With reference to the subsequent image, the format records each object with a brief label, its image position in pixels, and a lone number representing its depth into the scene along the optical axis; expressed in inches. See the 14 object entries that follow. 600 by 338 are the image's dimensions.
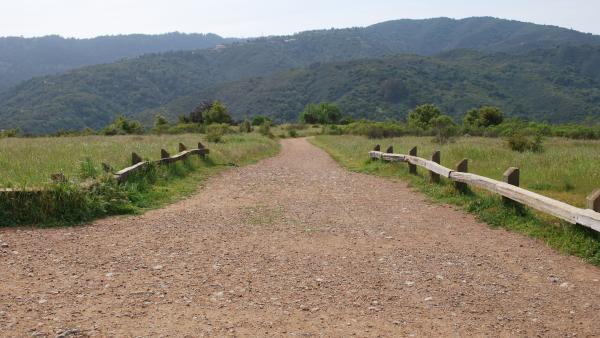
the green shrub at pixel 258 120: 3765.3
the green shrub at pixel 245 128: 2305.9
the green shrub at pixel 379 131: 1819.6
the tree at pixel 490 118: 2564.0
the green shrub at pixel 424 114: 3224.7
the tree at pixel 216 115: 2952.8
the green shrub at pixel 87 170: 394.6
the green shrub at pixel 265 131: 2046.0
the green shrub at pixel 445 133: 1313.2
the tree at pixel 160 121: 2972.0
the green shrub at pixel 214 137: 1214.9
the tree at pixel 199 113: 3144.7
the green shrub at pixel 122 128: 2350.5
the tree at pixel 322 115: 4097.4
